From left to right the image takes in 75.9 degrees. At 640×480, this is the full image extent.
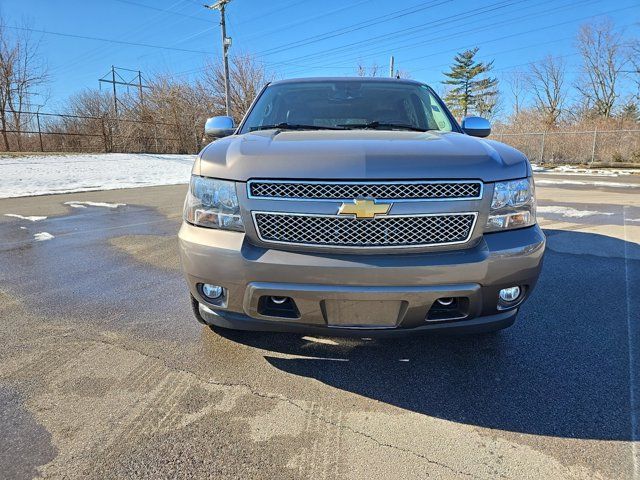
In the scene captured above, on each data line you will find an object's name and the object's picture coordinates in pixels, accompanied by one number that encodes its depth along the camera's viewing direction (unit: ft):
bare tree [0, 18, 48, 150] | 73.05
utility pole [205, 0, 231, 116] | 73.70
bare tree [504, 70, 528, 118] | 132.52
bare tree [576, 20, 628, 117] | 111.65
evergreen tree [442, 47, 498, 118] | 180.55
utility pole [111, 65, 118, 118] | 96.11
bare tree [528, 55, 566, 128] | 124.98
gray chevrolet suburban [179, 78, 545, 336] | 6.36
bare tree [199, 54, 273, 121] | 101.86
